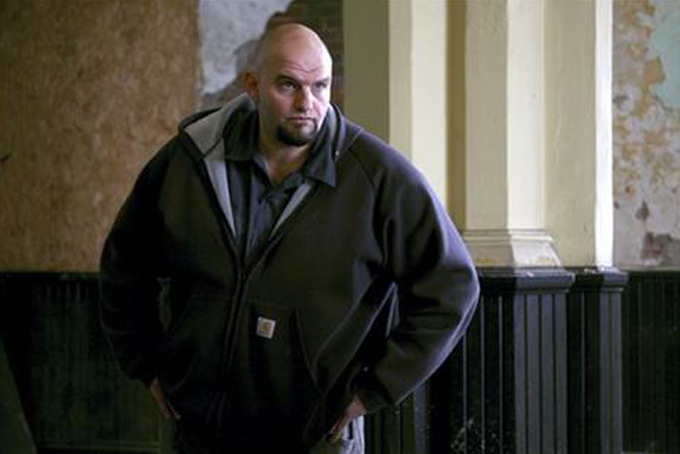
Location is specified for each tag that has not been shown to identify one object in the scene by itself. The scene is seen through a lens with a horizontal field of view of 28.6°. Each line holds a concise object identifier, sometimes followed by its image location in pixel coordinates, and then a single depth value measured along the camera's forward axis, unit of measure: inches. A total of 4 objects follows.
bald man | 112.2
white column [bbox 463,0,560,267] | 190.7
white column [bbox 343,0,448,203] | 190.1
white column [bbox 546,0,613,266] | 198.5
